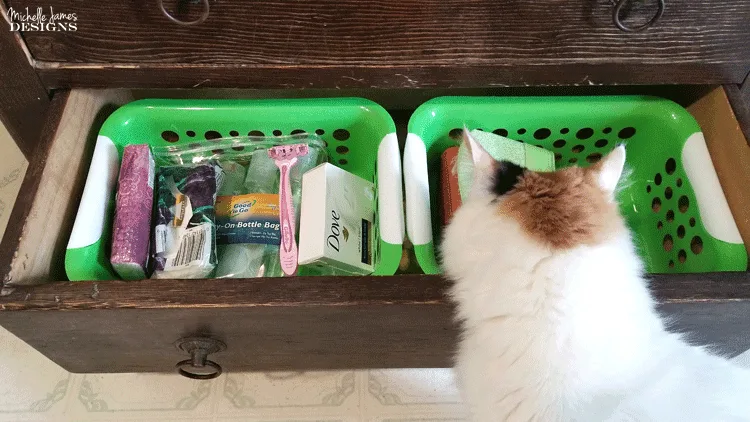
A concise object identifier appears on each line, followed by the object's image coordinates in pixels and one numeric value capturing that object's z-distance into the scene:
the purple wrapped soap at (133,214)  0.75
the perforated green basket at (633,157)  0.75
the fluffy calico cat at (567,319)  0.56
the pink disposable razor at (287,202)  0.78
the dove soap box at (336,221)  0.76
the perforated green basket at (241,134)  0.73
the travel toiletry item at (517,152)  0.85
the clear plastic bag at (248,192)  0.82
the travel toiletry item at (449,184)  0.85
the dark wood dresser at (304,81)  0.63
